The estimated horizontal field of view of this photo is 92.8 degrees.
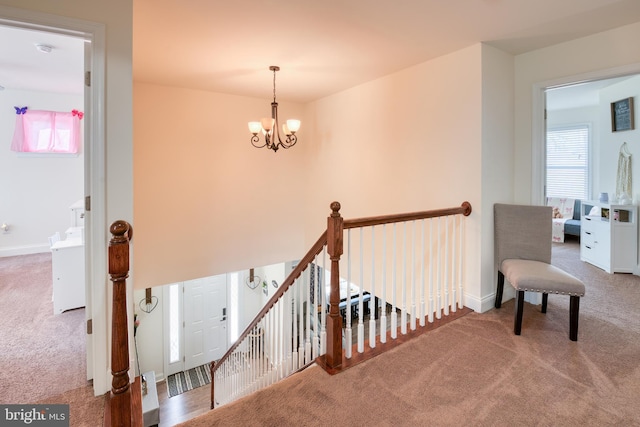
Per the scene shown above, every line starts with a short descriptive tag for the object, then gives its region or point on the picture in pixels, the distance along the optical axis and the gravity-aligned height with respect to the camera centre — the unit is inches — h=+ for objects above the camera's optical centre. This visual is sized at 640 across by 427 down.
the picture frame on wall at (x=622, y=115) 160.2 +49.4
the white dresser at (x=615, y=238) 150.8 -16.2
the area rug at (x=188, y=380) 234.9 -139.6
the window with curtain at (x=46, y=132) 169.0 +42.5
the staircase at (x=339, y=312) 82.6 -35.9
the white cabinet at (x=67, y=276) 109.7 -25.7
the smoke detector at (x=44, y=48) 108.6 +57.5
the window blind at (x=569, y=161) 241.1 +37.1
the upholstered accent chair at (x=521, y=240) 105.1 -12.6
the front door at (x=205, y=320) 253.3 -97.9
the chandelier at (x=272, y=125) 134.0 +36.9
